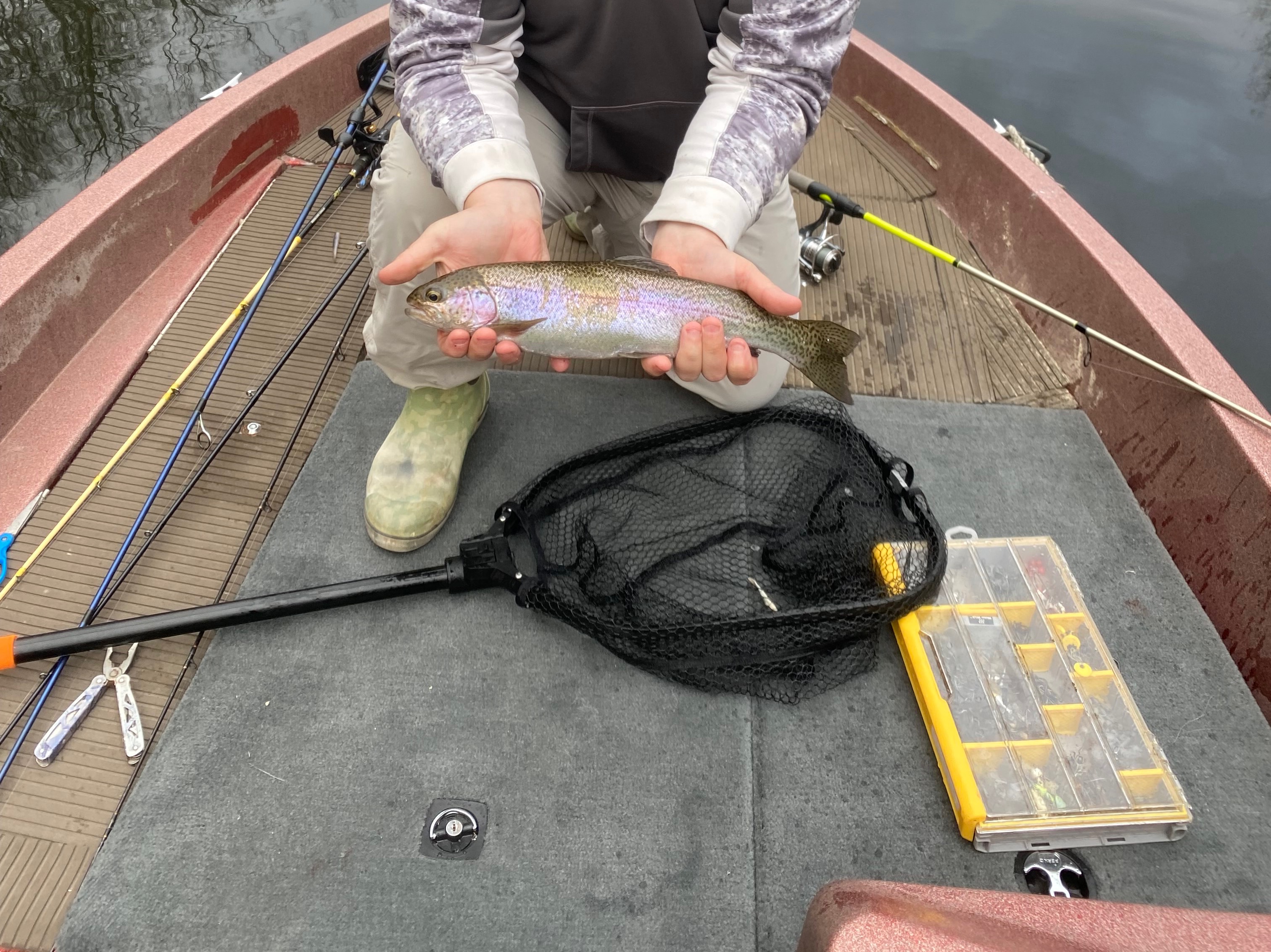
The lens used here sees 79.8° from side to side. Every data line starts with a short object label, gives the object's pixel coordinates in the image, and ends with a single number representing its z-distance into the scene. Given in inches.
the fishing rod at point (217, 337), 93.0
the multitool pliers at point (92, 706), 77.3
